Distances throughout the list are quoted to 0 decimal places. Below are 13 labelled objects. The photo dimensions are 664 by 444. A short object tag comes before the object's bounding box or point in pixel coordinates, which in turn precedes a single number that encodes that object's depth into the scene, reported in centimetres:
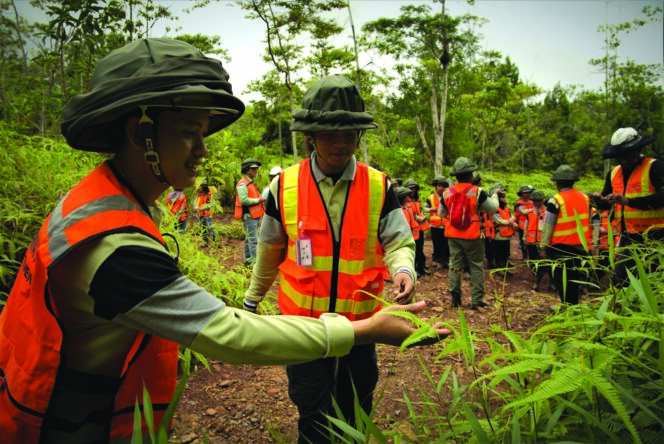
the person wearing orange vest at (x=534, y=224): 839
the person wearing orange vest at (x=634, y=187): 394
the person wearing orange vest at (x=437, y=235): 970
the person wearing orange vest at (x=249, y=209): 905
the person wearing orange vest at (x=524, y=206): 960
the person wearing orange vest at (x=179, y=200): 775
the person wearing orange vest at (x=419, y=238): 907
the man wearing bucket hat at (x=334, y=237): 214
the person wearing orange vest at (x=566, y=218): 552
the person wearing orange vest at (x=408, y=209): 842
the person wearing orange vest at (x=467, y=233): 602
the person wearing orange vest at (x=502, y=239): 895
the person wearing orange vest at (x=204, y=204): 1047
